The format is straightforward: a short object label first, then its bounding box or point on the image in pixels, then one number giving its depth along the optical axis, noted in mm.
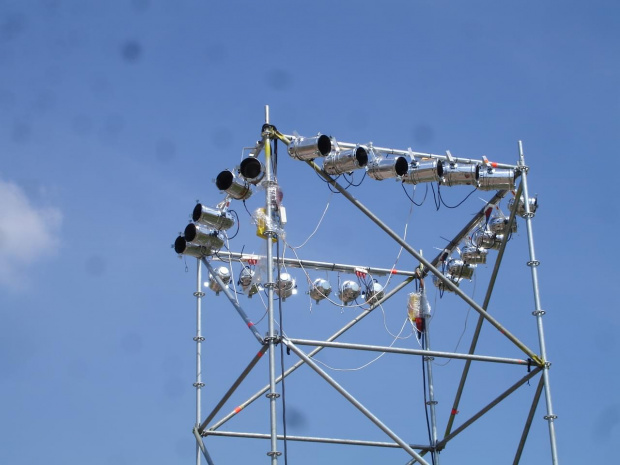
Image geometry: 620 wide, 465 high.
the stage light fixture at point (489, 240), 21016
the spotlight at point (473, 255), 21578
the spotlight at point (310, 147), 18250
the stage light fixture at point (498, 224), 20641
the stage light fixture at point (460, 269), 21838
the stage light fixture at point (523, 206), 19438
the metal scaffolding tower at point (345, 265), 17656
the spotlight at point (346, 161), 18500
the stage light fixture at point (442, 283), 21891
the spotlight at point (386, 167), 18938
